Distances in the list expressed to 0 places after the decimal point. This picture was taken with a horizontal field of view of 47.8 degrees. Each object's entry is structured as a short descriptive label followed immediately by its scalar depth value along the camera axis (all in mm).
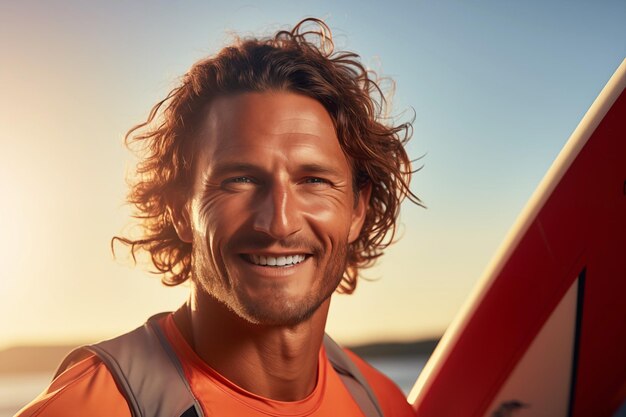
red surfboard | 2082
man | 1466
